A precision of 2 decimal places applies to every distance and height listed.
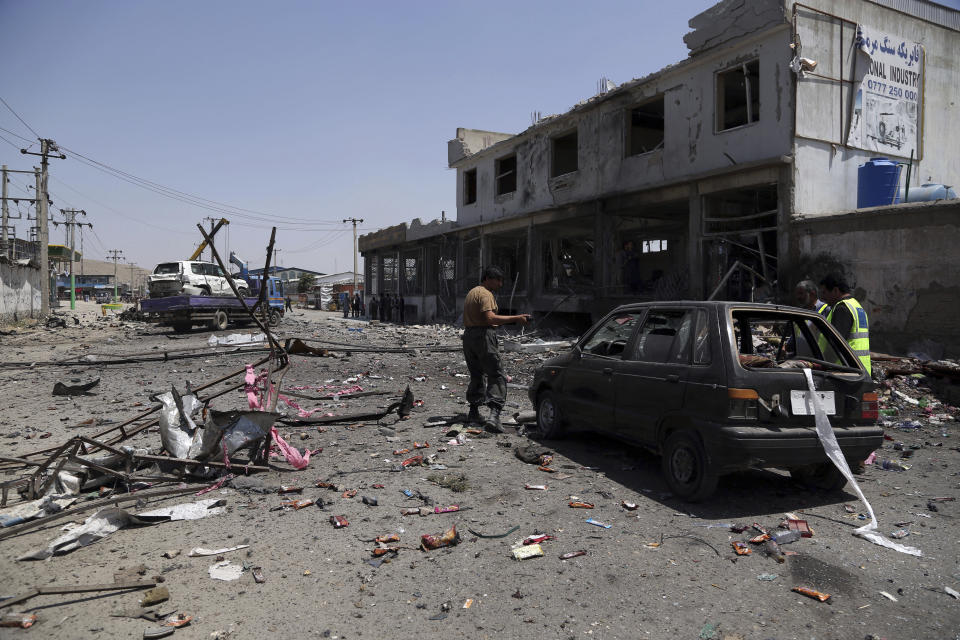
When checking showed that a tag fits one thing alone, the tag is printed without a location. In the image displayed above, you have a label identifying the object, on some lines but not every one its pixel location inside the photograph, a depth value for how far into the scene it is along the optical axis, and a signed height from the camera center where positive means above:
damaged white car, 21.86 +1.08
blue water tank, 13.84 +3.09
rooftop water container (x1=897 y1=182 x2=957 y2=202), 12.80 +2.64
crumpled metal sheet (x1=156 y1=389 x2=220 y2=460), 4.62 -0.99
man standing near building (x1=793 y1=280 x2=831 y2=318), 5.95 +0.15
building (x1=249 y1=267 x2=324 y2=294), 79.25 +5.20
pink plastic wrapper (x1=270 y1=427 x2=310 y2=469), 4.91 -1.25
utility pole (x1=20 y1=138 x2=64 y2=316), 29.84 +4.71
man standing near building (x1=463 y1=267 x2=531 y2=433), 6.46 -0.38
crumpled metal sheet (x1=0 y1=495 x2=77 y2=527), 4.02 -1.43
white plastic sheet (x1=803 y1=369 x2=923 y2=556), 4.15 -0.92
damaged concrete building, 11.70 +4.07
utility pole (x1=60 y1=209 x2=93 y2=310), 56.96 +8.35
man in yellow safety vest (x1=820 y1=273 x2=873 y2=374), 5.55 -0.07
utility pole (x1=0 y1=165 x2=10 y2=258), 27.42 +3.63
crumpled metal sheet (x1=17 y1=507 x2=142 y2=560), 3.61 -1.45
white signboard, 14.20 +5.40
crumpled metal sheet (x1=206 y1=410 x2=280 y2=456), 4.64 -0.96
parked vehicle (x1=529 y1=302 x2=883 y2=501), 4.07 -0.61
